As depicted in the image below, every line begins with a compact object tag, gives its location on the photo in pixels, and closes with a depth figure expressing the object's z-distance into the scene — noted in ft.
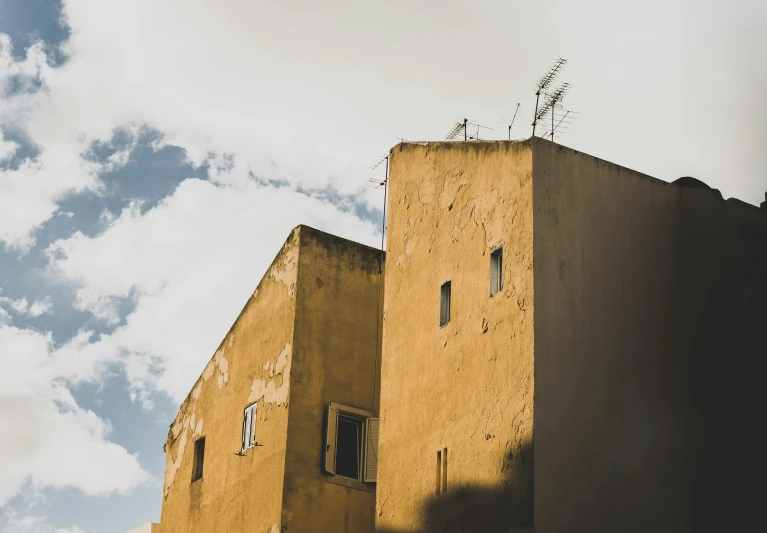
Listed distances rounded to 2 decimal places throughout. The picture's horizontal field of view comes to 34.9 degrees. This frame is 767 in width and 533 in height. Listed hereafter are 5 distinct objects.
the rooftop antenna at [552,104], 60.18
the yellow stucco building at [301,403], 66.74
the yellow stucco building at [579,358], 49.24
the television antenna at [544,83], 60.64
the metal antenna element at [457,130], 65.94
